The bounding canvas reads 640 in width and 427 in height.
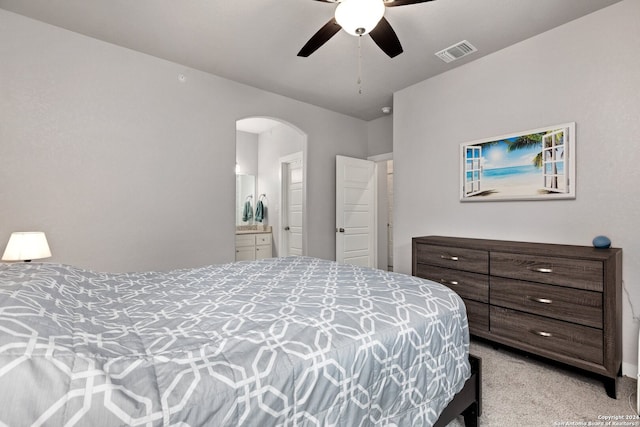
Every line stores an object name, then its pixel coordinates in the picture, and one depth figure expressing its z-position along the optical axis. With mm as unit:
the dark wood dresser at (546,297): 1916
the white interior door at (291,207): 5301
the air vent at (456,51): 2775
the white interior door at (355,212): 4418
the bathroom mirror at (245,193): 5754
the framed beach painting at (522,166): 2461
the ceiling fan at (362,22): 1741
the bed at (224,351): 635
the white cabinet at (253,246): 5170
